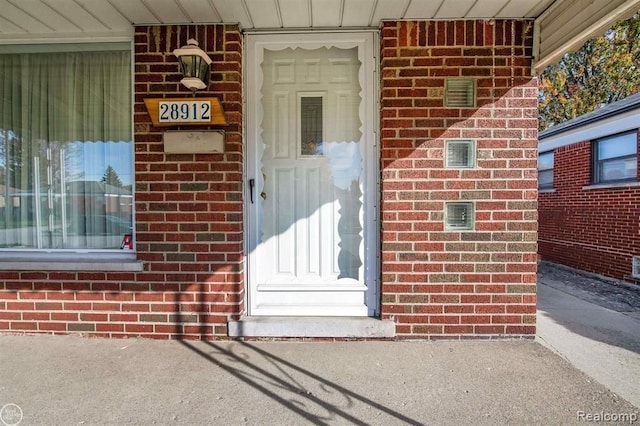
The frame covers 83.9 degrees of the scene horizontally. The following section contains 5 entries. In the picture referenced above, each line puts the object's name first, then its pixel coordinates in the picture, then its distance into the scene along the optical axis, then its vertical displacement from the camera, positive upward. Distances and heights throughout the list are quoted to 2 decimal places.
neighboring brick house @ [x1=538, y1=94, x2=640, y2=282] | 6.50 +0.26
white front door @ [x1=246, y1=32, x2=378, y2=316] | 3.43 +0.15
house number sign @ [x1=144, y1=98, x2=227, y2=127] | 3.08 +0.82
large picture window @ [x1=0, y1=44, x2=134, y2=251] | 3.46 +0.55
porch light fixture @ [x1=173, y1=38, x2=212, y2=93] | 2.91 +1.19
